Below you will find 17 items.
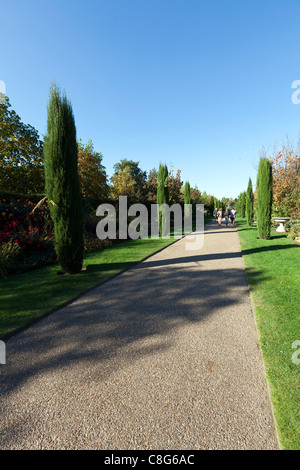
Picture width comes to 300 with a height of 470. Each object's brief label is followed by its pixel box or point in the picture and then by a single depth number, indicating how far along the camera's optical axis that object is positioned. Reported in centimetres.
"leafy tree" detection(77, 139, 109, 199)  2165
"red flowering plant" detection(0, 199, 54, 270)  800
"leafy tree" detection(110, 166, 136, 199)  3055
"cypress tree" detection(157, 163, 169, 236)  1495
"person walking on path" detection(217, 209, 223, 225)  2133
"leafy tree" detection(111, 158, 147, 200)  2267
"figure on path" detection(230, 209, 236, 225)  2205
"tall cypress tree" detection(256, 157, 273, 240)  1194
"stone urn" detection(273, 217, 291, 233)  1509
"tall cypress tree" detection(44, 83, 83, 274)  603
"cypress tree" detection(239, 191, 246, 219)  3502
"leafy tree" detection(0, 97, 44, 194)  1309
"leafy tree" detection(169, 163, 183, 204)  2622
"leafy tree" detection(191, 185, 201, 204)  3599
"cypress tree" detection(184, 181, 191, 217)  2381
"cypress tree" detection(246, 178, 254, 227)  2230
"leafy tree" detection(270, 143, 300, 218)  1601
